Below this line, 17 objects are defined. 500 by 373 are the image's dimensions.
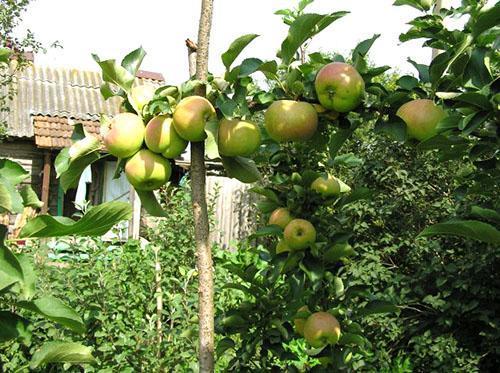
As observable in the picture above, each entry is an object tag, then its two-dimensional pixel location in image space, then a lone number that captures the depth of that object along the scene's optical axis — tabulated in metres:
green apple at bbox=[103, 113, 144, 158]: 1.07
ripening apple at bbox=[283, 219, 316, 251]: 1.50
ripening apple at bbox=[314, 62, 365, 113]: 1.08
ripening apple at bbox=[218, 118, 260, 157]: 1.06
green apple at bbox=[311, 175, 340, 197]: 1.59
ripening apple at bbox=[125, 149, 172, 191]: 1.09
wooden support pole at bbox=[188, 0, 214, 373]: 0.99
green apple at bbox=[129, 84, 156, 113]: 1.13
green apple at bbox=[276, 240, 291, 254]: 1.54
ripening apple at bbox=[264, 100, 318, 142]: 1.12
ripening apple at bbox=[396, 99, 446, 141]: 1.14
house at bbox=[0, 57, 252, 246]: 8.40
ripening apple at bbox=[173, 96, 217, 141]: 1.03
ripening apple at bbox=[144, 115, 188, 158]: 1.07
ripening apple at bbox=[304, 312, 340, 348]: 1.54
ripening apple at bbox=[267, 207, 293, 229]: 1.59
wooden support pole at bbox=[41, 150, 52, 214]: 9.29
